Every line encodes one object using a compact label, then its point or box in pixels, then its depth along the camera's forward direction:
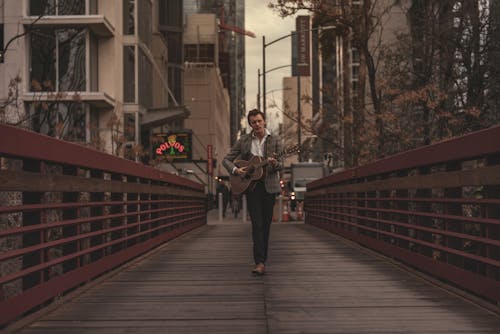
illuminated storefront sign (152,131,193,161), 48.53
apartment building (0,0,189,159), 33.25
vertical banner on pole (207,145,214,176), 66.76
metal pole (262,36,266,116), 45.62
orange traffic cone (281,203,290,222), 34.58
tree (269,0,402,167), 25.25
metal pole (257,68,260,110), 54.00
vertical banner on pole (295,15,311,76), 59.94
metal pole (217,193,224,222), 33.11
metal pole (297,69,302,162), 27.80
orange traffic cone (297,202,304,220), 36.16
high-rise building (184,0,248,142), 154.62
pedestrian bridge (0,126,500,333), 6.04
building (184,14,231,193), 94.62
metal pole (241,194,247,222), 32.78
